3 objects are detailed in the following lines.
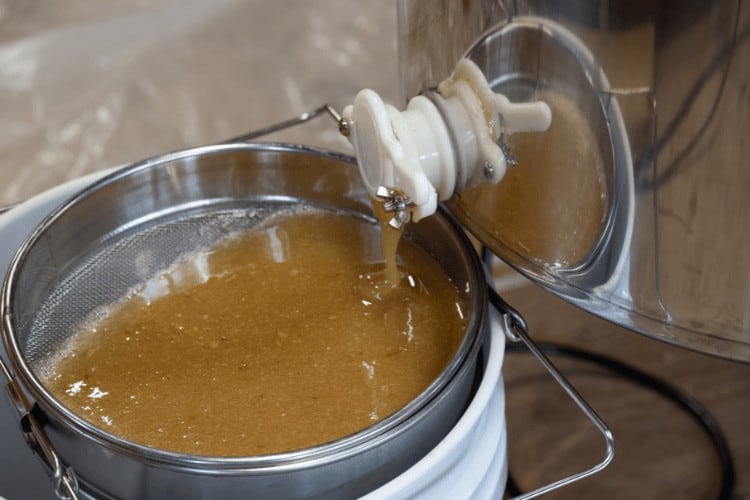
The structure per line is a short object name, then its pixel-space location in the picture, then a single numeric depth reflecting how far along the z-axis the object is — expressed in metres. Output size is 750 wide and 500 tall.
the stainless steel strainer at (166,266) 0.54
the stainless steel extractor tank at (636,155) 0.47
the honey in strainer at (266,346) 0.61
